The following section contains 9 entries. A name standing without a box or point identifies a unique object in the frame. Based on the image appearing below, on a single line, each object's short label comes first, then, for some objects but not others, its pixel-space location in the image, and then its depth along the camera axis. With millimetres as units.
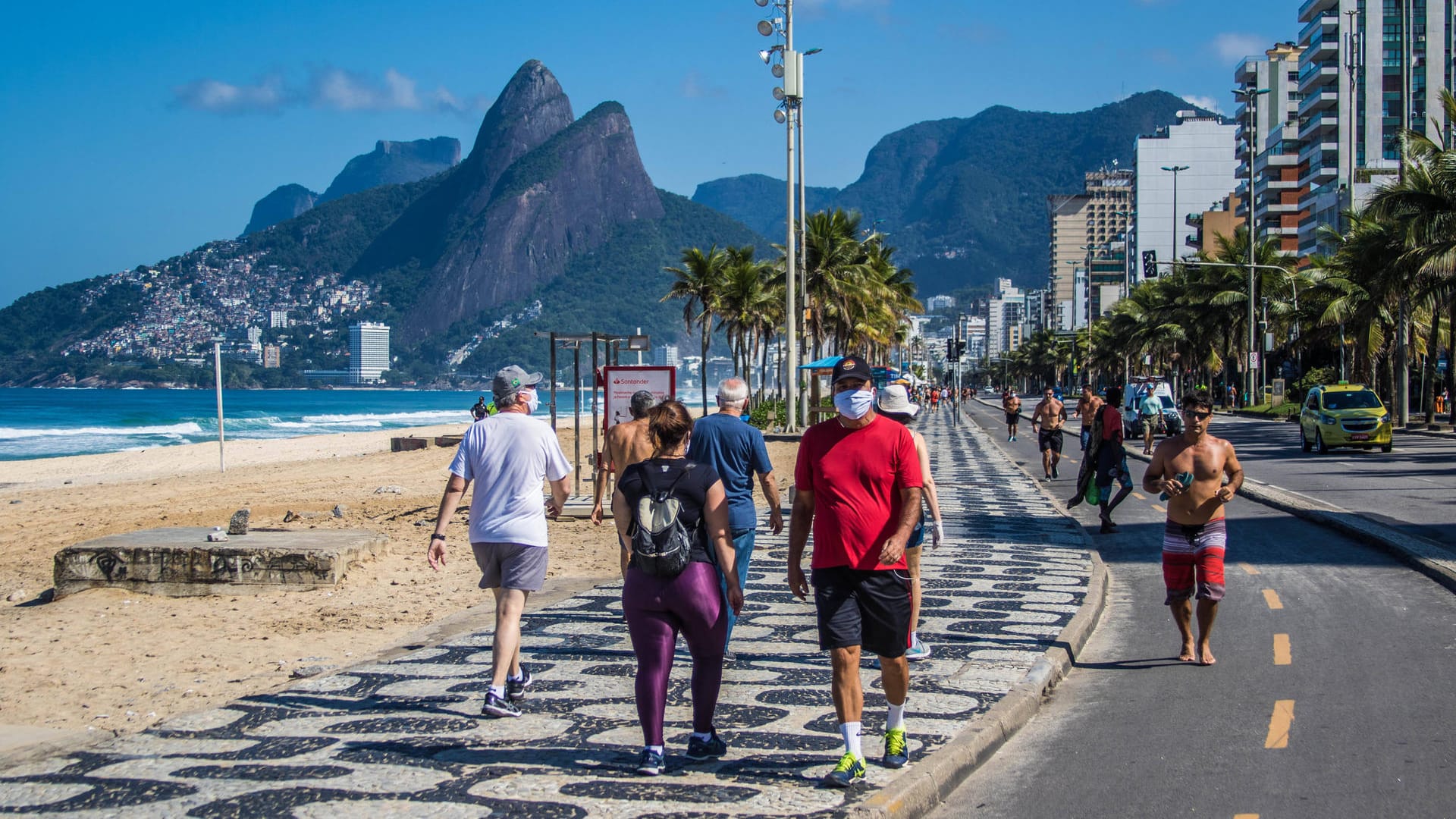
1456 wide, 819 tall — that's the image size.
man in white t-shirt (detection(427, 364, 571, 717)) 6484
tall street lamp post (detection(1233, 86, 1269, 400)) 59453
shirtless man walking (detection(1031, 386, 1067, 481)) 23250
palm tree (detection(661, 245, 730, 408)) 61656
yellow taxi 29062
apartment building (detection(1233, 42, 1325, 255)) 100625
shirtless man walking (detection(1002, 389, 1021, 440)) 39438
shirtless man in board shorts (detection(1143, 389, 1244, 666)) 7676
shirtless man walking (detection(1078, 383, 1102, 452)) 17266
